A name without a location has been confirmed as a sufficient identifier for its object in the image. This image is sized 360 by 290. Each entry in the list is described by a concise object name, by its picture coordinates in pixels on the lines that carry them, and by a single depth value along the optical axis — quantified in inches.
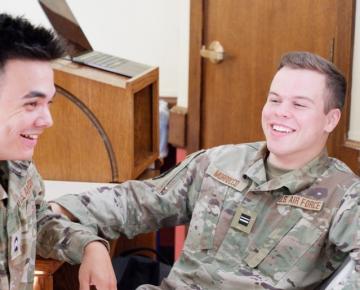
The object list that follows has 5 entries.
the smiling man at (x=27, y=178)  47.8
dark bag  80.4
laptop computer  81.2
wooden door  97.1
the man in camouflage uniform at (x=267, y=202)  61.7
